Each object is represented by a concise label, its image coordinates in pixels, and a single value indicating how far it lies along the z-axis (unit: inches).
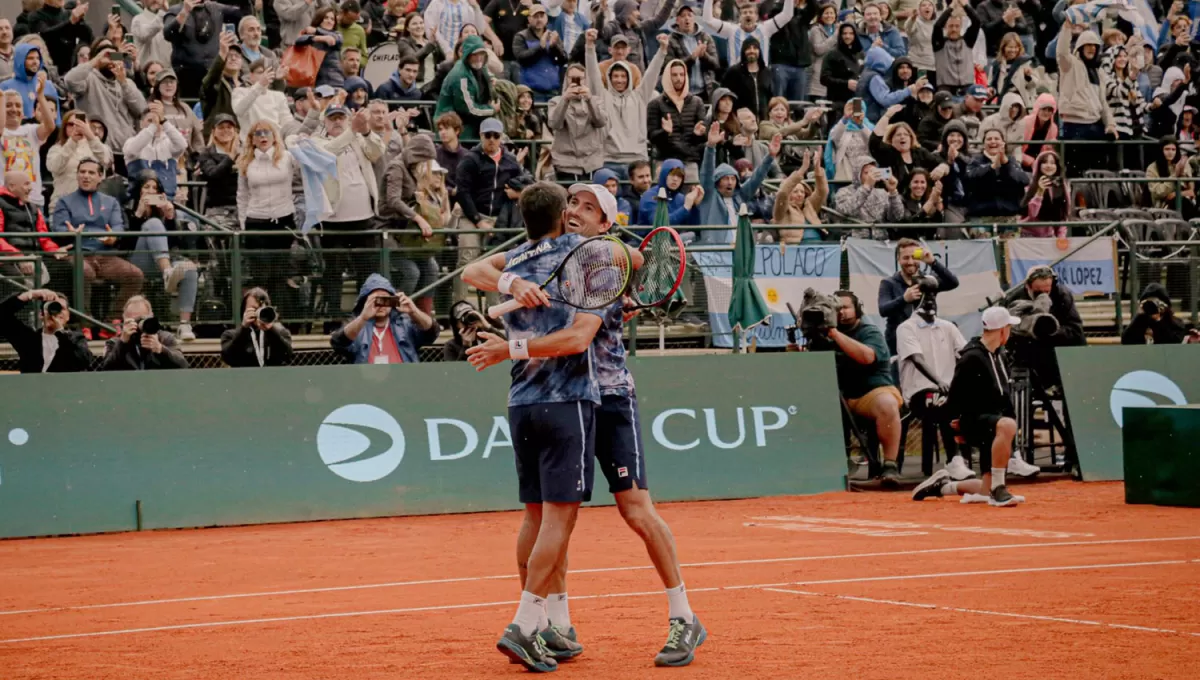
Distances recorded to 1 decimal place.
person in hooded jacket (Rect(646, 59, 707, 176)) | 808.3
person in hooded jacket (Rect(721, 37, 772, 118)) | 872.9
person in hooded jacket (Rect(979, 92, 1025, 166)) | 909.3
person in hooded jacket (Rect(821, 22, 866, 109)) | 927.0
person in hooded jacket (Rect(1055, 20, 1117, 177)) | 932.6
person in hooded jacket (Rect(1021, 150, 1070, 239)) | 832.3
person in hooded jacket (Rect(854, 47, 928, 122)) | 881.5
